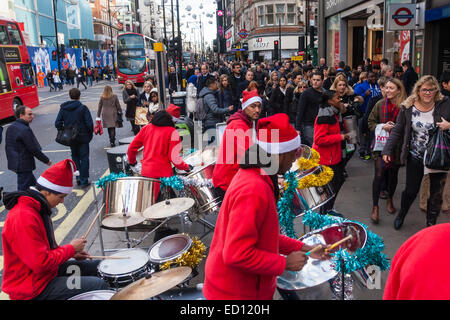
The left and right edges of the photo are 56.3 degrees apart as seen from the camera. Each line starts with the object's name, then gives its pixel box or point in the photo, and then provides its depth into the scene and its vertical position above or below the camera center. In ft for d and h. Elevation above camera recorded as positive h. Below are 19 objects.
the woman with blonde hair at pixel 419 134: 14.17 -2.38
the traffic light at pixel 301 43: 83.90 +5.53
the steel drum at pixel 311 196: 11.99 -3.60
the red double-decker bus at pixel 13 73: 52.16 +1.38
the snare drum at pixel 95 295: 9.07 -4.62
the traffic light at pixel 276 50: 94.61 +4.91
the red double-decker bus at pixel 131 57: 101.14 +5.13
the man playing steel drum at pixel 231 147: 11.99 -2.04
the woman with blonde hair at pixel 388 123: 17.12 -2.27
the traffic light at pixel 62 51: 118.32 +8.43
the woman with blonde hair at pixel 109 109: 33.78 -2.35
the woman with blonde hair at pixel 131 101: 36.94 -1.91
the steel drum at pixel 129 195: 13.74 -3.78
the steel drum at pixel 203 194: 13.80 -3.86
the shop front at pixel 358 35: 45.83 +4.86
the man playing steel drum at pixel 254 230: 6.51 -2.44
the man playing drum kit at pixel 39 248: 8.96 -3.56
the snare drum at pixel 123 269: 10.85 -4.92
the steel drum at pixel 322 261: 8.55 -4.00
